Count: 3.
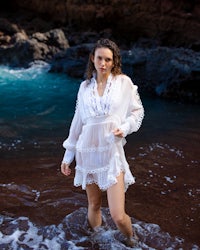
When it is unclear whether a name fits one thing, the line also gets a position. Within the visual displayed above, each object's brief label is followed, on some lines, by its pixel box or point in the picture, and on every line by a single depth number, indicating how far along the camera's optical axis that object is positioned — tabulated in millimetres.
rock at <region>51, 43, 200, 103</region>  9702
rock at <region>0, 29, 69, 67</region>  14336
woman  3035
